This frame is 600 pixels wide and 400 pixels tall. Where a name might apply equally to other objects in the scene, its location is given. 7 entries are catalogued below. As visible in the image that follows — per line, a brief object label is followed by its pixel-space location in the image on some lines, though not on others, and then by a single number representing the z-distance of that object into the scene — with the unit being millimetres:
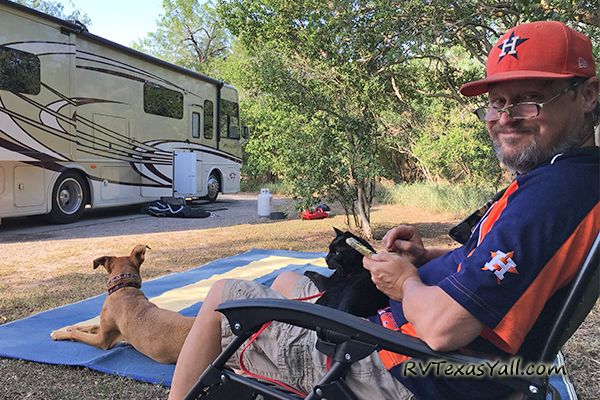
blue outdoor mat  2773
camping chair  1211
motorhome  7324
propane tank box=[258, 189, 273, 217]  9852
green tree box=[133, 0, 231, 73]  29266
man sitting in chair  1208
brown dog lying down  2715
